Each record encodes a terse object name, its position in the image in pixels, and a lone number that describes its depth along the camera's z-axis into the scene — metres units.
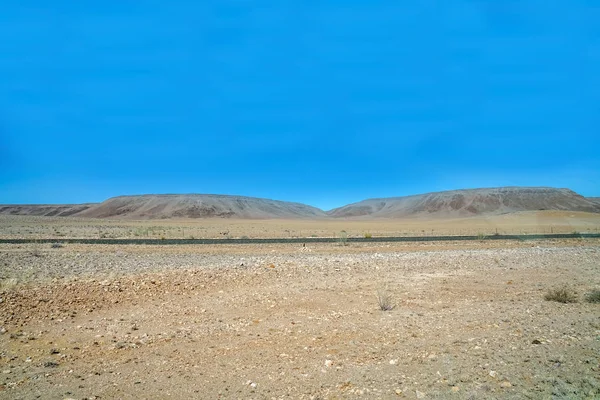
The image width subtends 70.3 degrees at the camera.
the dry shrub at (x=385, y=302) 9.02
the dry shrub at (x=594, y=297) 9.59
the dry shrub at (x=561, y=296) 9.56
